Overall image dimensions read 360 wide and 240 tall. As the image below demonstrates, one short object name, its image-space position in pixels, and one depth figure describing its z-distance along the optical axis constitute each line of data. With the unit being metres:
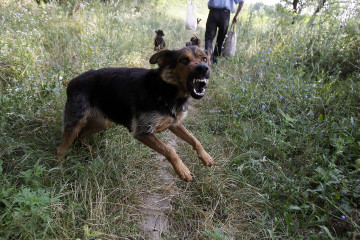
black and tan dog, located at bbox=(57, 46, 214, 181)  2.63
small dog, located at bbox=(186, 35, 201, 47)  4.57
